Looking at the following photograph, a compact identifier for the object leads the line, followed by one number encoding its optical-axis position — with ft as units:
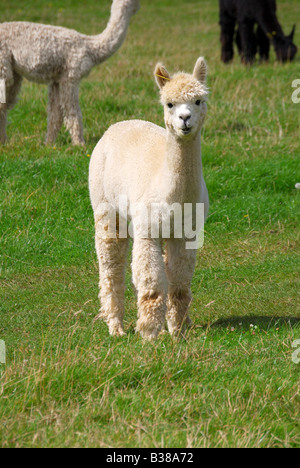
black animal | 85.30
